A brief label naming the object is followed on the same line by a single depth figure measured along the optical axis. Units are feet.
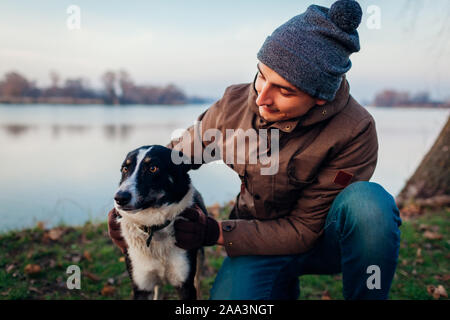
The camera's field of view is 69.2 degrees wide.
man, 5.49
